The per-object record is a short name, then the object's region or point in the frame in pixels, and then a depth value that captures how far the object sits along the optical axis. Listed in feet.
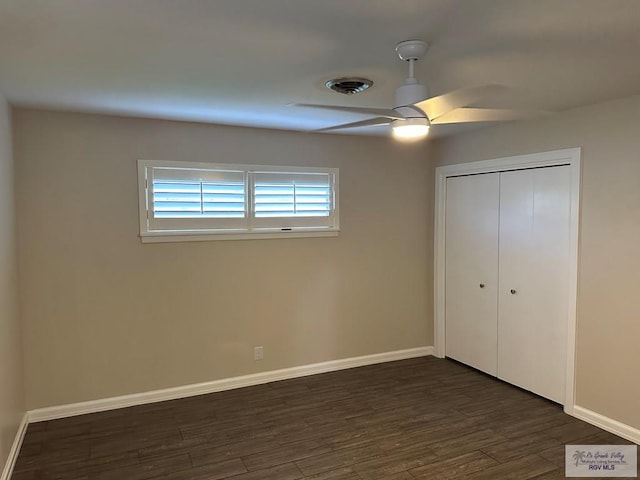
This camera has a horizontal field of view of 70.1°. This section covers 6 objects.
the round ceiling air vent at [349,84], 8.39
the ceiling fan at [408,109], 6.66
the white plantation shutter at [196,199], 12.19
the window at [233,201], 12.16
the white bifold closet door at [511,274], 11.77
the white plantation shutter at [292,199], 13.50
